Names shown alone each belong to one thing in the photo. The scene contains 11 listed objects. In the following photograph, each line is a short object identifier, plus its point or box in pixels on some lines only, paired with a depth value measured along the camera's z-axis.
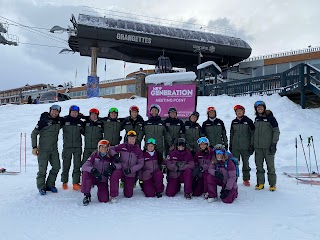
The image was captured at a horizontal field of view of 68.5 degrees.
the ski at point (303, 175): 5.72
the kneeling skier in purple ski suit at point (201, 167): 4.31
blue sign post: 21.29
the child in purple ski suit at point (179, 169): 4.28
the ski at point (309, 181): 5.08
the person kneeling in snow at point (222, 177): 3.99
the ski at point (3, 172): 6.21
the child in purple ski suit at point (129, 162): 4.24
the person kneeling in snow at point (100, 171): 3.94
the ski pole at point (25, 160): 6.97
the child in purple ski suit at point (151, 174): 4.33
